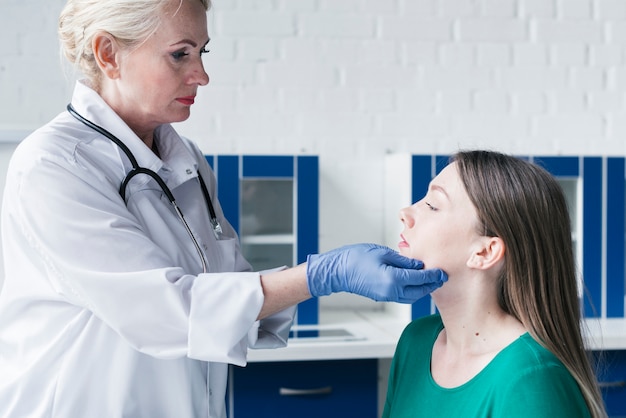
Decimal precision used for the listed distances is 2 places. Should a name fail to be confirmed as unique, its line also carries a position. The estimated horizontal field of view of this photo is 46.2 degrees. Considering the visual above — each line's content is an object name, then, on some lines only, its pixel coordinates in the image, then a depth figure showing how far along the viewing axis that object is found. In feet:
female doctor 4.00
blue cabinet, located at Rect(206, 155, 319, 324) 8.47
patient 4.30
